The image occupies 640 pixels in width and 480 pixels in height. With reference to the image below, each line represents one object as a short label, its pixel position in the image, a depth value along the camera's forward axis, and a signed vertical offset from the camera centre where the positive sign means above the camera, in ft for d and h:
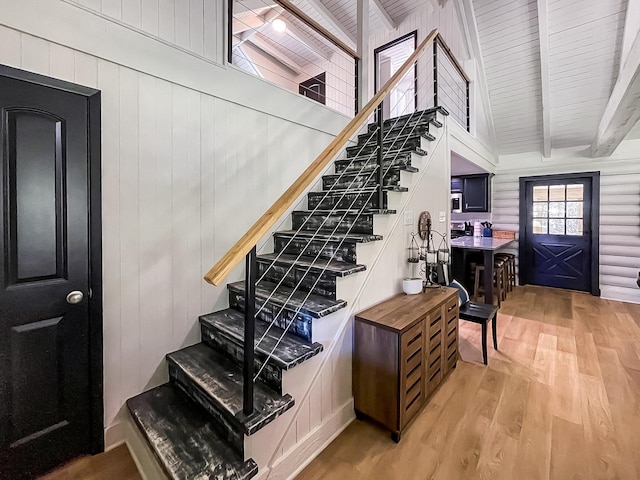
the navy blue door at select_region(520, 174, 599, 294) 17.21 +0.09
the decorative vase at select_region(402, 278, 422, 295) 8.11 -1.43
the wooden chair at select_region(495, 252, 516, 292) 16.84 -2.04
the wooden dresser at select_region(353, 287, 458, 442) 6.02 -2.70
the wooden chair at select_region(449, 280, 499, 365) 9.11 -2.52
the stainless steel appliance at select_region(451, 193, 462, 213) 20.13 +2.07
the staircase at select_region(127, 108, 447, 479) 4.64 -2.13
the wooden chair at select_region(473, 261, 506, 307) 15.28 -2.40
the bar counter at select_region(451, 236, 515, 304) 13.67 -0.81
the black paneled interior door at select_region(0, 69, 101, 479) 4.86 -0.84
